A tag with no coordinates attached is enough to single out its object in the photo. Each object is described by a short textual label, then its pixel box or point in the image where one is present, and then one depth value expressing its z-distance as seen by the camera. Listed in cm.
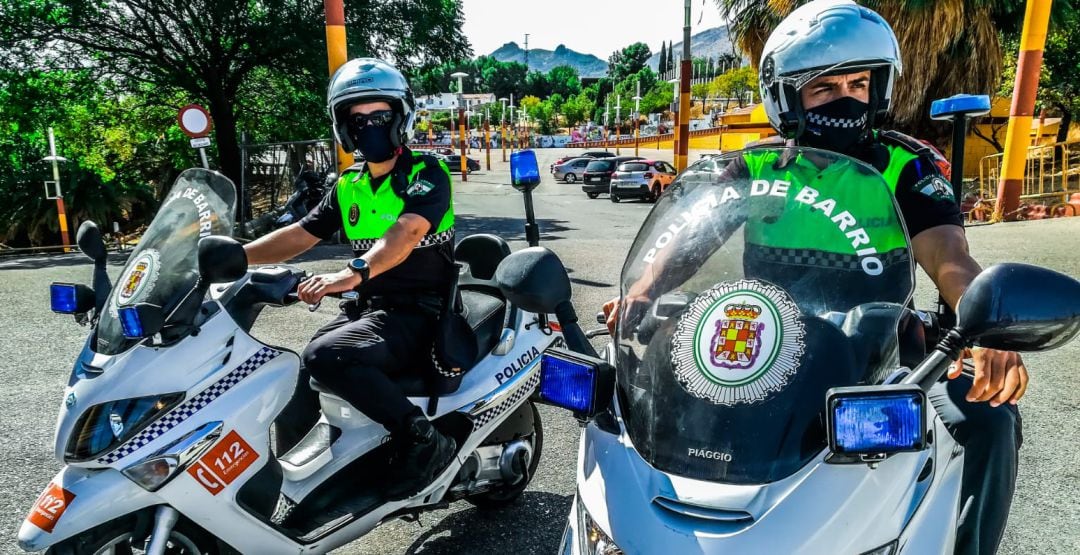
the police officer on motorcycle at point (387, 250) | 288
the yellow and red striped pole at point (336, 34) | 891
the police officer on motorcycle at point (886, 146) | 190
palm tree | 1521
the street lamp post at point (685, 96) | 1600
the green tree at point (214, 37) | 1488
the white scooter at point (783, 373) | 131
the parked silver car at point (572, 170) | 3800
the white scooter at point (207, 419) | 223
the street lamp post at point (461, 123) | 3645
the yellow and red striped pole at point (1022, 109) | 1218
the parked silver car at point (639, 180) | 2378
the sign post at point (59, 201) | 1503
